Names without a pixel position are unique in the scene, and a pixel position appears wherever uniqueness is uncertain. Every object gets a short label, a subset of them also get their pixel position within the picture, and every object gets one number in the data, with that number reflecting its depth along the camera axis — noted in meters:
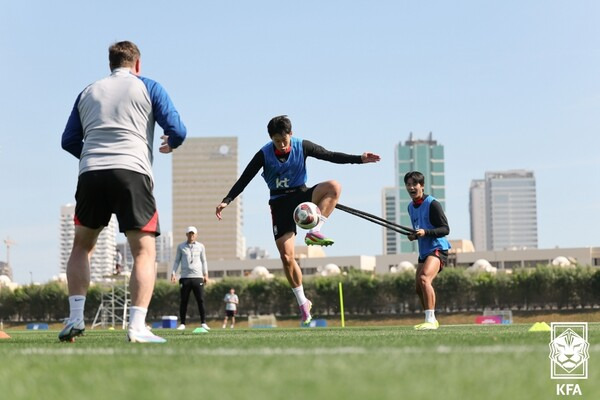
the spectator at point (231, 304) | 43.00
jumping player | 10.58
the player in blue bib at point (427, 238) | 11.71
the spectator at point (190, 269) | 18.03
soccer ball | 10.34
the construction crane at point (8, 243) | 172.27
